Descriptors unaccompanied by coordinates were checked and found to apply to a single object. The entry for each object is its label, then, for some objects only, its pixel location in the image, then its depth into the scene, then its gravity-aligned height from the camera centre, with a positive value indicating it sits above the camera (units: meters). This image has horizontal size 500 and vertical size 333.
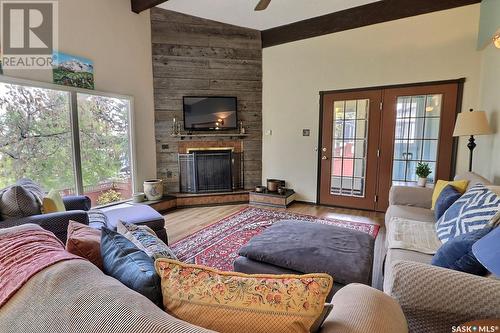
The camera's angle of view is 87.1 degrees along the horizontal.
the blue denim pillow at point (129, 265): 0.80 -0.43
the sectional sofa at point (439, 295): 1.00 -0.61
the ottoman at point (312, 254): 1.67 -0.79
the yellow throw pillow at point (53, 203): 2.27 -0.58
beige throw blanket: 1.84 -0.73
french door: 3.84 +0.01
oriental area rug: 2.71 -1.19
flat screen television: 4.74 +0.48
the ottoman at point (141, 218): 2.56 -0.79
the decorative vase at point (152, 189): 4.39 -0.85
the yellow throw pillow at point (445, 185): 2.43 -0.44
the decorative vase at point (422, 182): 3.39 -0.53
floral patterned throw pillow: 0.70 -0.44
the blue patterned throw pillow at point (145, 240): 1.09 -0.46
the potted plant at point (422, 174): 3.40 -0.43
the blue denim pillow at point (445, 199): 2.23 -0.50
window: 2.93 -0.02
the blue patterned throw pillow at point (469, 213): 1.59 -0.47
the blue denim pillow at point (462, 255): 1.24 -0.57
